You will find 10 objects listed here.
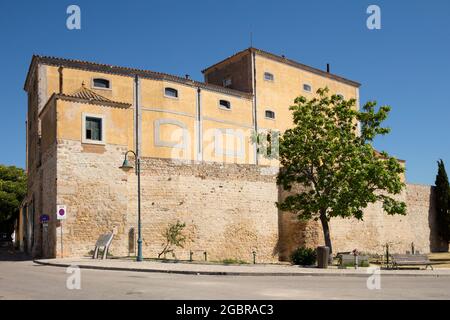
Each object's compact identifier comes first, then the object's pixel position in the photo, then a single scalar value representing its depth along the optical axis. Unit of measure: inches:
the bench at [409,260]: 828.6
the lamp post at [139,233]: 847.1
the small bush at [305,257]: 979.9
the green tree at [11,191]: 1957.4
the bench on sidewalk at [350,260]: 847.7
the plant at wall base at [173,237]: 1099.3
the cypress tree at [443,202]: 1943.9
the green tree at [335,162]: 1067.3
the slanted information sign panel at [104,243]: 892.0
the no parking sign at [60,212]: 930.1
